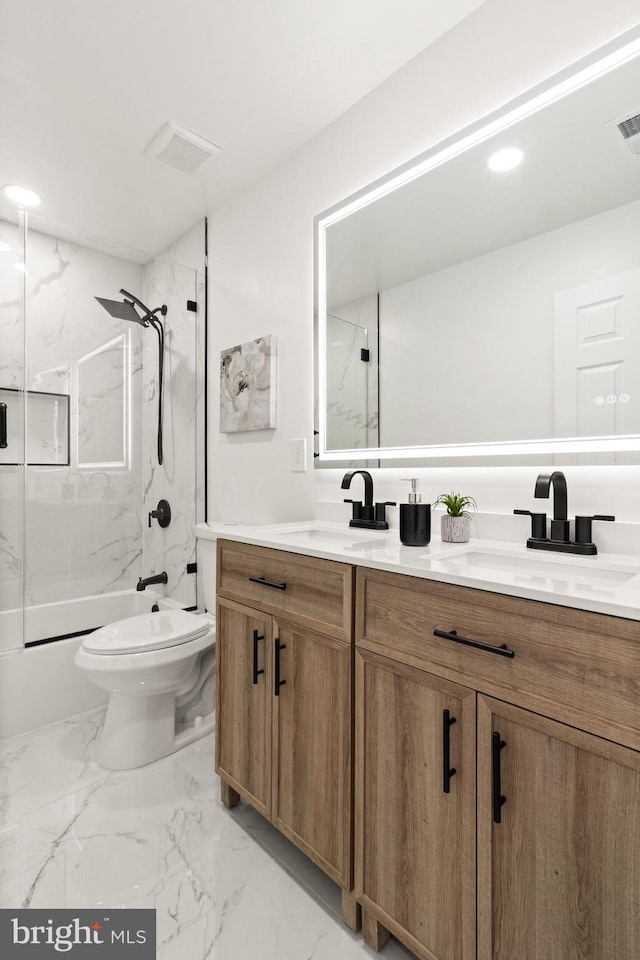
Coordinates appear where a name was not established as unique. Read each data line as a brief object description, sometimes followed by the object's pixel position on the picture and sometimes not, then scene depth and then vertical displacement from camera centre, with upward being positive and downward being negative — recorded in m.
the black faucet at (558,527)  1.09 -0.12
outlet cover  1.91 +0.08
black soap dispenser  1.27 -0.13
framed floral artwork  2.02 +0.39
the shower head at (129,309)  2.50 +0.87
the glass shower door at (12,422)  2.18 +0.24
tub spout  2.49 -0.55
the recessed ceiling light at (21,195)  2.27 +1.34
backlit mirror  1.16 +0.54
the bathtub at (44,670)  2.07 -0.87
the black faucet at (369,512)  1.57 -0.12
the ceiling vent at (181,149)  1.89 +1.33
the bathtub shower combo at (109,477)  1.90 -0.01
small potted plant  1.31 -0.13
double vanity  0.73 -0.50
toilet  1.75 -0.74
